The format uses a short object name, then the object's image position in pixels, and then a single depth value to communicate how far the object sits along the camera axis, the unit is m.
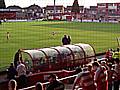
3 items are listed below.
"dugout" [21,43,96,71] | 14.75
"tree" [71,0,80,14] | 128.75
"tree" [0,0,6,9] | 112.61
